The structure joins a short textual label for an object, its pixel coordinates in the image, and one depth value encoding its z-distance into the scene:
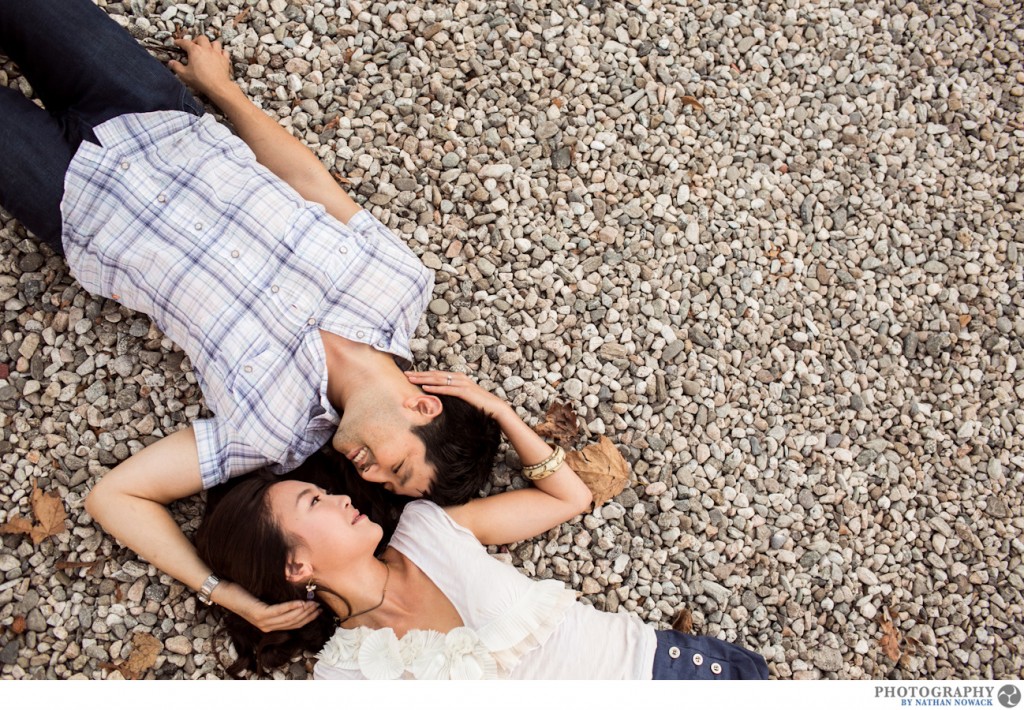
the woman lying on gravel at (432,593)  2.91
